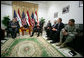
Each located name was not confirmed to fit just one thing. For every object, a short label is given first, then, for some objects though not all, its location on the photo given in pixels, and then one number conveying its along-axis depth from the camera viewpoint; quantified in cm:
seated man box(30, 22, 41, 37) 352
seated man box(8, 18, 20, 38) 302
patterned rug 143
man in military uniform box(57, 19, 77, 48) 177
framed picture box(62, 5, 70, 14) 320
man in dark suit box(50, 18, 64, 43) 229
